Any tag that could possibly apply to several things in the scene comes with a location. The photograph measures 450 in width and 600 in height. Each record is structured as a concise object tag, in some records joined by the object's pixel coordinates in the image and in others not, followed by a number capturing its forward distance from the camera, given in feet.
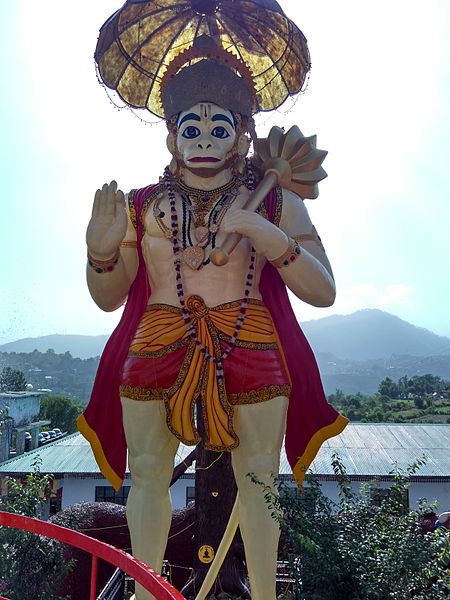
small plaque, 12.89
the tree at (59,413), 105.81
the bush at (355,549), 7.41
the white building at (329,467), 33.45
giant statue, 10.08
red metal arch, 5.08
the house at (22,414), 65.92
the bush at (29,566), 12.87
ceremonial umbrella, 12.14
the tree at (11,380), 107.31
